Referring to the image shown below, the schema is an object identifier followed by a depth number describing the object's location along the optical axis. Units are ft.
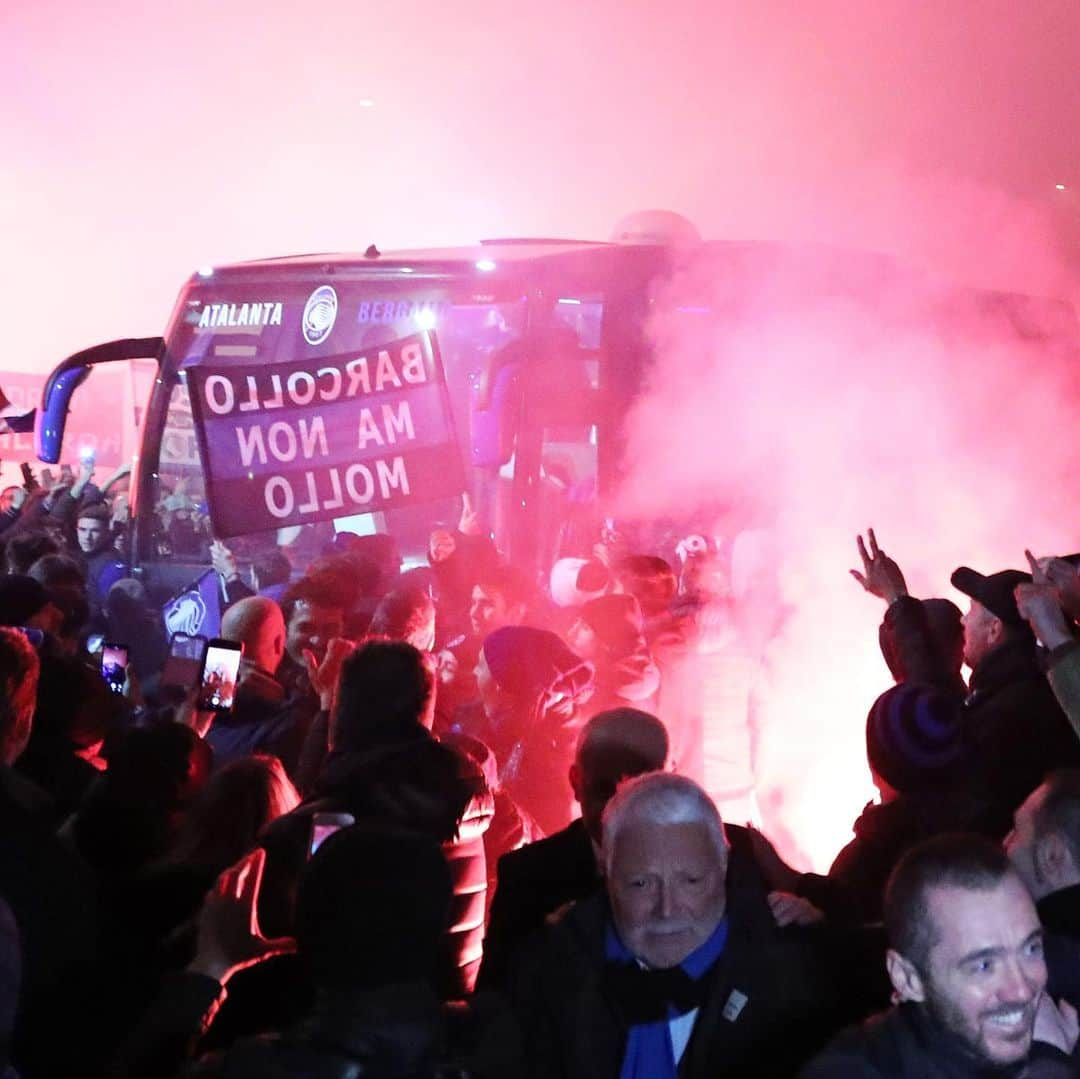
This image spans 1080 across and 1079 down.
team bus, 18.65
